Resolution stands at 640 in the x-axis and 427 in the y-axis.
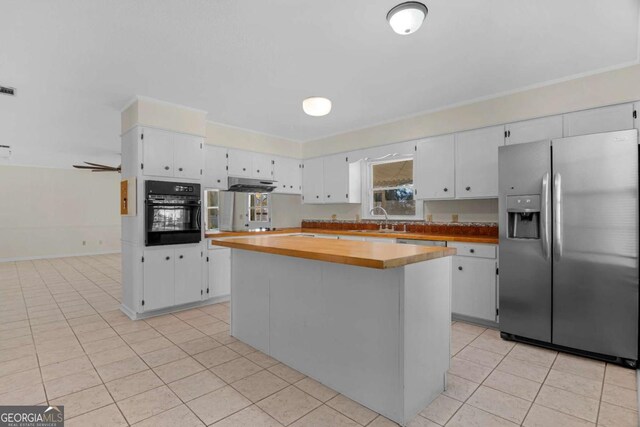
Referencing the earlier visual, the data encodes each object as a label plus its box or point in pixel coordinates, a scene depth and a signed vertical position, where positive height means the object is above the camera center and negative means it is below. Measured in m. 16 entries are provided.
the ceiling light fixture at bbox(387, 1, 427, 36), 1.98 +1.25
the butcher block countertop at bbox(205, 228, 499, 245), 3.47 -0.26
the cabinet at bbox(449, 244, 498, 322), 3.33 -0.73
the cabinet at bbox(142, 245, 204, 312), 3.70 -0.73
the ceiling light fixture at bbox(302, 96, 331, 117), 2.56 +0.90
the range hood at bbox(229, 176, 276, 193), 4.74 +0.48
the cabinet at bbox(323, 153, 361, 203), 5.17 +0.61
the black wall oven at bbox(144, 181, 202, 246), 3.67 +0.04
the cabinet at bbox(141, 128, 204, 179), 3.68 +0.76
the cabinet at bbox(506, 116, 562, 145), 3.24 +0.90
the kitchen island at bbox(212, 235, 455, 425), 1.85 -0.69
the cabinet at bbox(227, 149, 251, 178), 4.79 +0.82
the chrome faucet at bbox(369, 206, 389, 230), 4.82 +0.02
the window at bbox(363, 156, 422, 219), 4.75 +0.41
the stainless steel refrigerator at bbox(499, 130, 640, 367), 2.51 -0.25
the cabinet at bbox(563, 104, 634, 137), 2.89 +0.90
